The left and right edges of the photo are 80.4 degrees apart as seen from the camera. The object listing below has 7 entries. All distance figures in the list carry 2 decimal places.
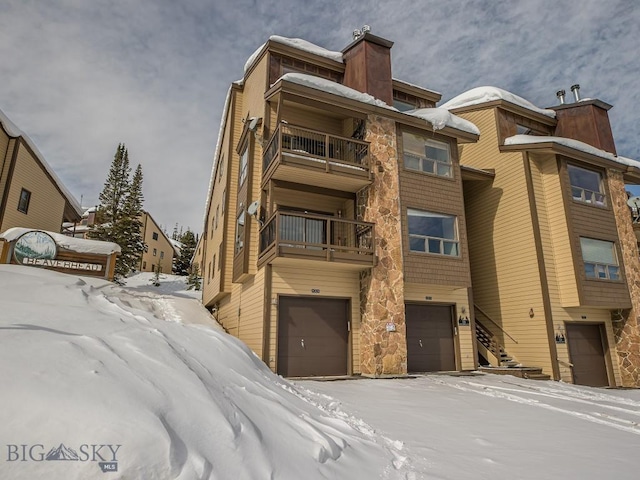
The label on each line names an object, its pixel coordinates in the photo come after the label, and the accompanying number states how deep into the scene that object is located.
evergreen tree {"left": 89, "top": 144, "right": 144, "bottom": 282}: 29.86
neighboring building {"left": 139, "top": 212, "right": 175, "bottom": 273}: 43.31
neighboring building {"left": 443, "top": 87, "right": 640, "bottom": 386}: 14.93
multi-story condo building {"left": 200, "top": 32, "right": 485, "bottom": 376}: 12.16
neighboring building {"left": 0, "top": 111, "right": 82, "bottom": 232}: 17.05
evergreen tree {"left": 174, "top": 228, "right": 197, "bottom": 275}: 49.50
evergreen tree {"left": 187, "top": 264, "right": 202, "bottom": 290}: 33.48
